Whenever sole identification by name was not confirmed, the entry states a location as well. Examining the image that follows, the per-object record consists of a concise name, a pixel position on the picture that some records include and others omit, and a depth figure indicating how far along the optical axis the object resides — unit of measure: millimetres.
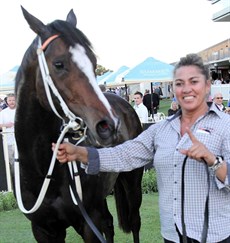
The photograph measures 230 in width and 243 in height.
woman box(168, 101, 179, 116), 9993
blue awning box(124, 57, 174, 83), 11602
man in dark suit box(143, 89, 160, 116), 16469
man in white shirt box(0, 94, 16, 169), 6523
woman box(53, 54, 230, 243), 1978
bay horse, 2053
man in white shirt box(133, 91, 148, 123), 9195
